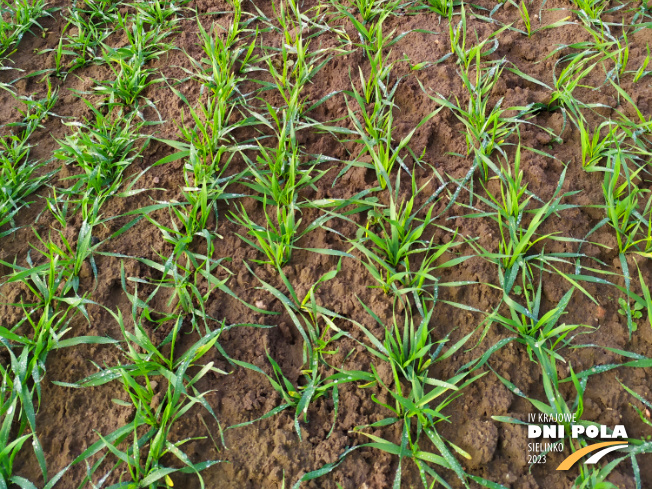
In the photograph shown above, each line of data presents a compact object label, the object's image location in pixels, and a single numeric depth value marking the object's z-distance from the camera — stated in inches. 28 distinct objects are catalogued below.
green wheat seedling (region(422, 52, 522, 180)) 27.0
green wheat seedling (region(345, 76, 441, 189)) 26.4
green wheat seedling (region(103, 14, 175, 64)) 32.8
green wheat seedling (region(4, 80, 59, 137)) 30.7
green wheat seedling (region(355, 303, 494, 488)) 20.2
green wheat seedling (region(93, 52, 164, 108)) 31.1
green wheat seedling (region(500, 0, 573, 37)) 31.9
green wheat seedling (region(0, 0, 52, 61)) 35.2
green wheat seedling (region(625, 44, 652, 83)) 29.2
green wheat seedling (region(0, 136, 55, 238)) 27.0
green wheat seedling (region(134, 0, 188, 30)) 34.5
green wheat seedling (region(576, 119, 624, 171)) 26.4
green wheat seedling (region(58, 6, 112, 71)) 33.9
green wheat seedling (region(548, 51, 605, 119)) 28.3
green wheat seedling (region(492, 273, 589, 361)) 21.9
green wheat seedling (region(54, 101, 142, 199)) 27.6
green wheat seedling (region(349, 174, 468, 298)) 23.6
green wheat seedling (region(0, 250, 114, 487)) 20.5
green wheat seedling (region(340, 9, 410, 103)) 29.5
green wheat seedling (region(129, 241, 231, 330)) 23.7
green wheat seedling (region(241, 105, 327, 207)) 26.2
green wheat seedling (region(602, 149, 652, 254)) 24.4
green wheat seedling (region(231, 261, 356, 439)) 21.7
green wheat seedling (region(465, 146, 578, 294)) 23.7
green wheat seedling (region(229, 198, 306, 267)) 24.5
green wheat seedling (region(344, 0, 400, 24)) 32.8
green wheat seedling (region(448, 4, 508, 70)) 30.1
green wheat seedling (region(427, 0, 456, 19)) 32.7
